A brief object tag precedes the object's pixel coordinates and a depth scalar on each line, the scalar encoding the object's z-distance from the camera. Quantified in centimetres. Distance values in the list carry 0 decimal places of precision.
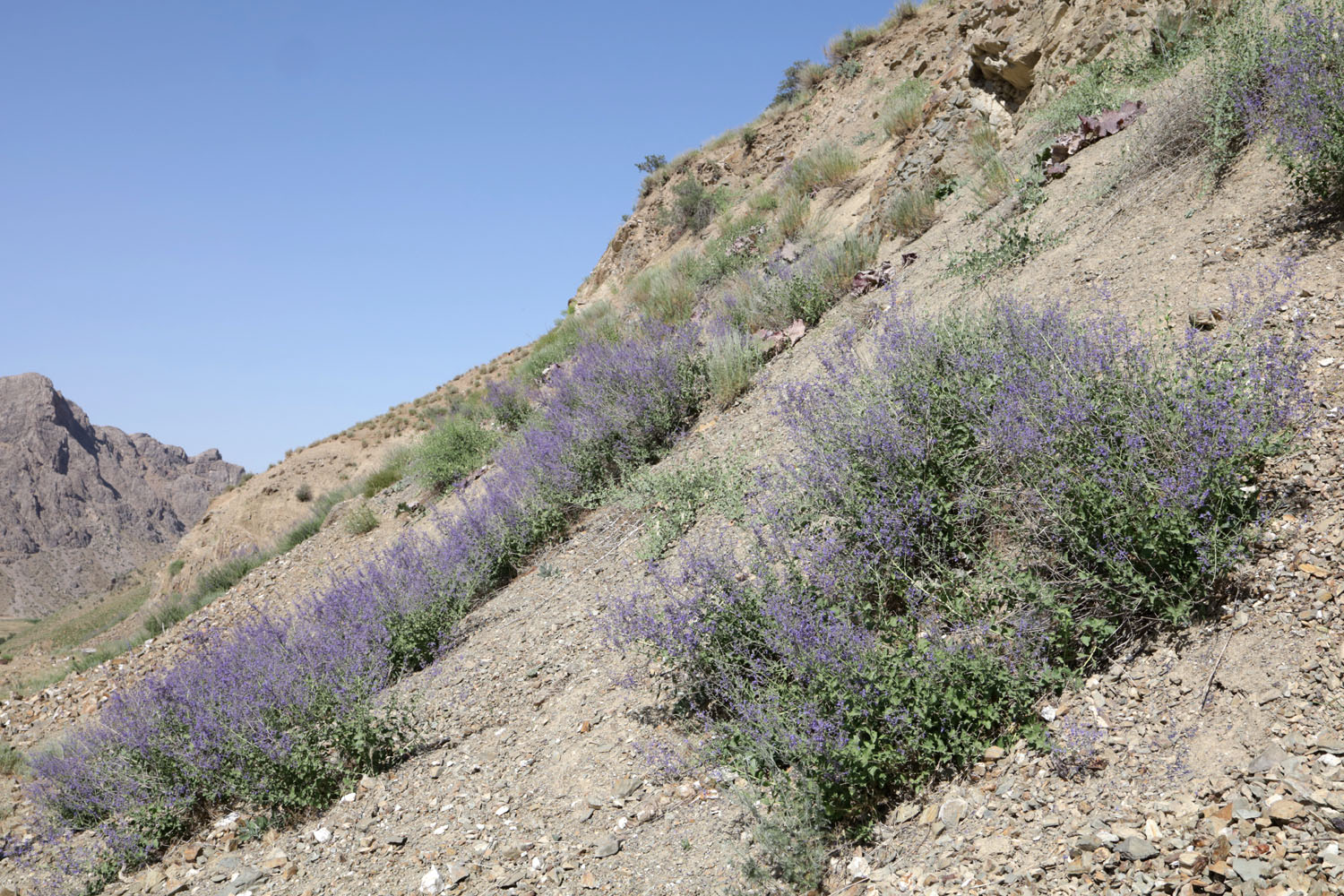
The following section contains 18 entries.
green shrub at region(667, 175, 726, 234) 1888
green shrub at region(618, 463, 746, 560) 548
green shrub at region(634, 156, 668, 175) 2309
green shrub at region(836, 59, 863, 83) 1819
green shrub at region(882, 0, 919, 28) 1811
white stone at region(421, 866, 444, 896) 320
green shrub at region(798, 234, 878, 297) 859
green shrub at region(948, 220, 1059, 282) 635
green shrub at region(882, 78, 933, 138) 1179
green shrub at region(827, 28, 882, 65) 1881
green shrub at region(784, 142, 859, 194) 1286
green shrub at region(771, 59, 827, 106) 2019
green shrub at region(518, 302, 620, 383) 1255
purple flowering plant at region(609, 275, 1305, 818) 283
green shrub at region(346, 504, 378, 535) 1175
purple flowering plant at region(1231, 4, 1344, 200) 418
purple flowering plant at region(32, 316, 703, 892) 435
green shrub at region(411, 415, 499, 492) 1116
